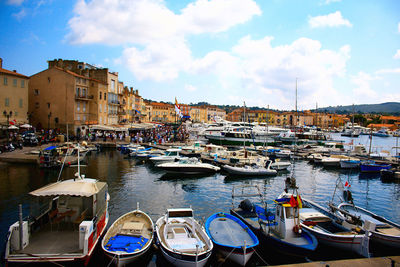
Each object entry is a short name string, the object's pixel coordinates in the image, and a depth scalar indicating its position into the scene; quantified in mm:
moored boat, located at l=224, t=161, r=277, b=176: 30844
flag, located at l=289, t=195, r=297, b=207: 11453
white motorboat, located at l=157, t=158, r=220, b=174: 29953
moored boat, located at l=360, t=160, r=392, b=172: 36403
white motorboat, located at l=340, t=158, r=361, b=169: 38656
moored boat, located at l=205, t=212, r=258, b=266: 10539
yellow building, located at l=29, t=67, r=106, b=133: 51656
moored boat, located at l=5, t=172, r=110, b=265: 9109
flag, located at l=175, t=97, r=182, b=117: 52641
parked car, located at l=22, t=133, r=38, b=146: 40750
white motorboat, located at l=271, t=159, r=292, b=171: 35062
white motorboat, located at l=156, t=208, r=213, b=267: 9797
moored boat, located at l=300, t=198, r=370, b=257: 11570
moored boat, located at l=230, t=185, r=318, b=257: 11047
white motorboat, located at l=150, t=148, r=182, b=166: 34781
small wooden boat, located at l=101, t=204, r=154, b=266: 9836
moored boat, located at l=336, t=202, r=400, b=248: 12391
